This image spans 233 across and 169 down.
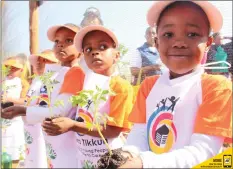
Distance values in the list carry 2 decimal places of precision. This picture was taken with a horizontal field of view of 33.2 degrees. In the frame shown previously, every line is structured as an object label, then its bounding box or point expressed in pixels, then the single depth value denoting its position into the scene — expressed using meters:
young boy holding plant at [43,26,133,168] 1.42
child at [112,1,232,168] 1.08
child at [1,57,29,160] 1.70
